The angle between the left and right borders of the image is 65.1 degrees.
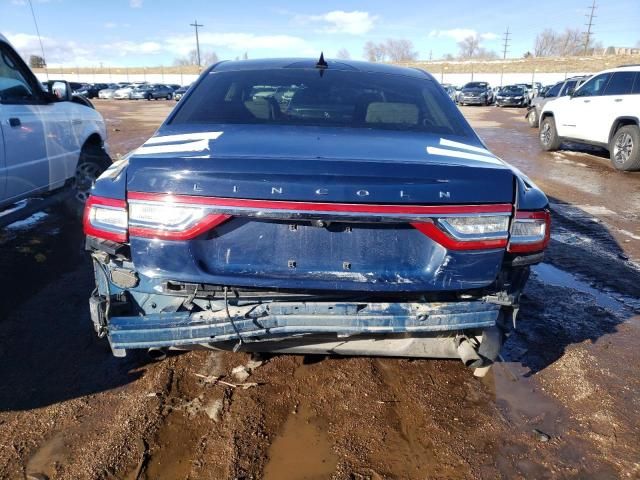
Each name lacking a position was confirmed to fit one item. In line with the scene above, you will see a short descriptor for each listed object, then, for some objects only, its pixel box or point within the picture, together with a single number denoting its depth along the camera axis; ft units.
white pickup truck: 14.52
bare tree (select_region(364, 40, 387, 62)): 330.34
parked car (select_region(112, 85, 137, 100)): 156.46
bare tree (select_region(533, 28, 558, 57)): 298.56
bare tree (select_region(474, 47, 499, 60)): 320.91
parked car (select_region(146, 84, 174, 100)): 155.22
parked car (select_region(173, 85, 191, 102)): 138.51
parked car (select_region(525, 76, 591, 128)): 55.72
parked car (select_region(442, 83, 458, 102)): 122.01
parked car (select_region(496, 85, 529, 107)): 110.81
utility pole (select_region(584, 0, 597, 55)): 254.45
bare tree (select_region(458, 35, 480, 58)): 329.11
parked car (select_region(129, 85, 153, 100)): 154.92
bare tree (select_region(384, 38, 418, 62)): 328.72
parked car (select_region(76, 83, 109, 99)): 148.79
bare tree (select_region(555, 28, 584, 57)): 287.69
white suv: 31.30
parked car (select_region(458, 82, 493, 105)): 115.96
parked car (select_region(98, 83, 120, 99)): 158.92
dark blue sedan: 6.74
